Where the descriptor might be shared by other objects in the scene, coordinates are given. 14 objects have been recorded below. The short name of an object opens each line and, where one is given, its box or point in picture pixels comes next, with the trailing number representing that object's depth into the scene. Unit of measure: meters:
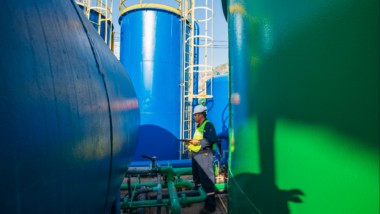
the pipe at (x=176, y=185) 3.66
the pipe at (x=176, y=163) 4.85
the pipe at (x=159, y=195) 2.80
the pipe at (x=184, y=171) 4.27
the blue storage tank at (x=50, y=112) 0.40
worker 3.32
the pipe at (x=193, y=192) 3.51
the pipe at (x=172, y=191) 2.59
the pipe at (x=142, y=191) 3.11
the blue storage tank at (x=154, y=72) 5.94
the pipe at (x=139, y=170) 2.83
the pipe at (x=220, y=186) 3.64
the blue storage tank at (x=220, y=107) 6.90
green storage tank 0.77
